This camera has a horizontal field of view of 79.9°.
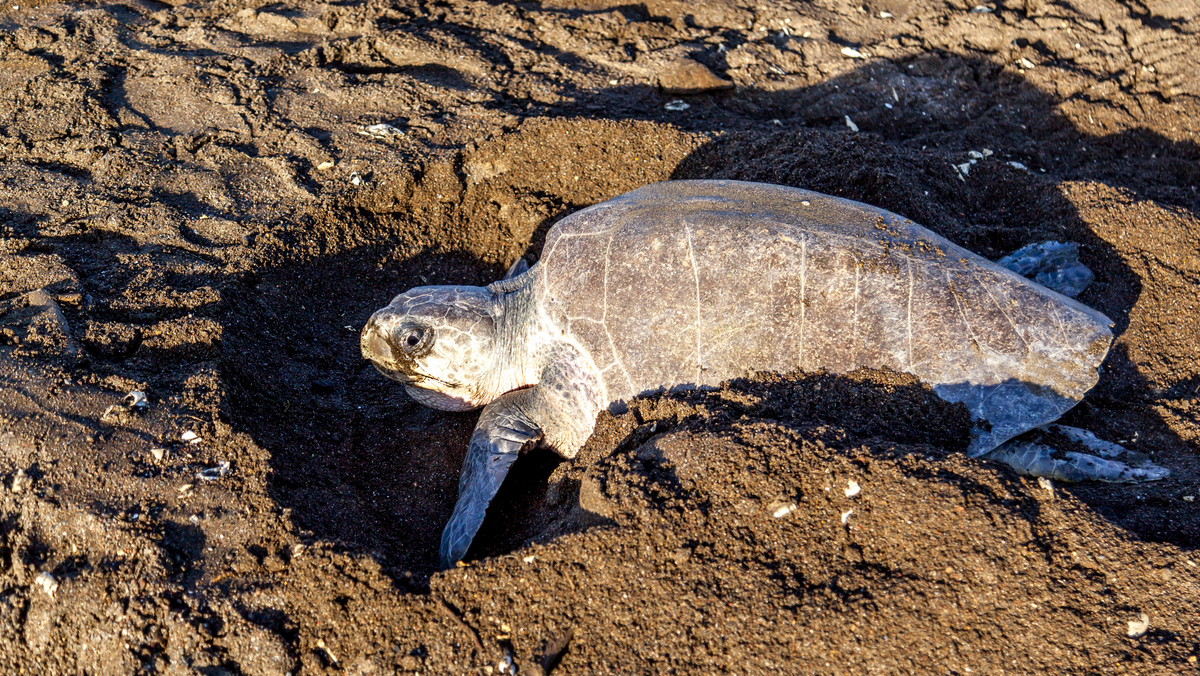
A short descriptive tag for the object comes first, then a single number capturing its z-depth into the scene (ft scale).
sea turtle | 9.54
